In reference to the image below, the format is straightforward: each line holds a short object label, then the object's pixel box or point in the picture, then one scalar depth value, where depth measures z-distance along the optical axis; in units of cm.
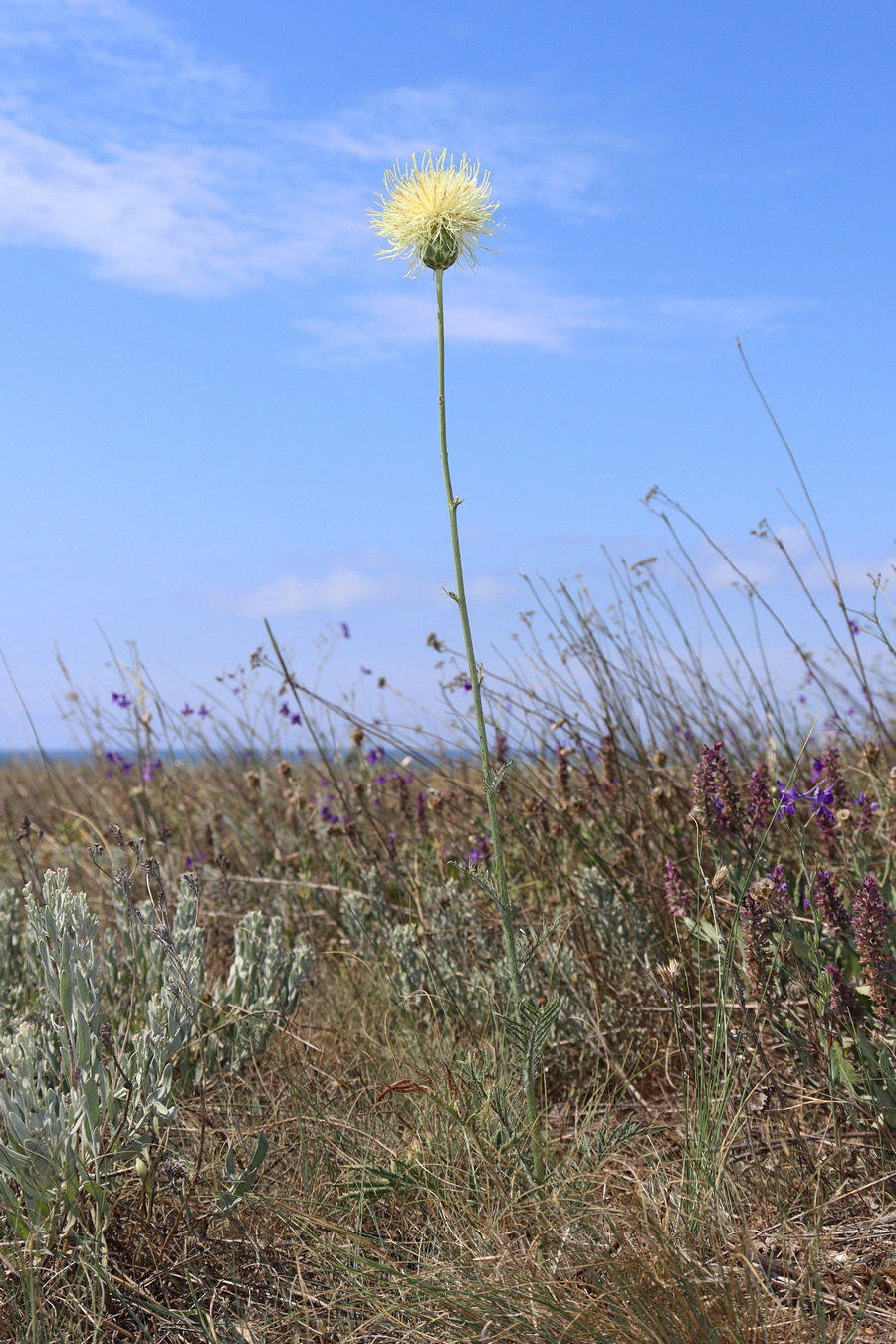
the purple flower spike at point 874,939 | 201
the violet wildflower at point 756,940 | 200
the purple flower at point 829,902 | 220
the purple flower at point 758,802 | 237
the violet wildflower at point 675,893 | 237
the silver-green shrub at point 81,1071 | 192
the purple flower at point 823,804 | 250
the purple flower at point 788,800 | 230
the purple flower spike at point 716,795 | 220
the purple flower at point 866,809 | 267
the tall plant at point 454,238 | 193
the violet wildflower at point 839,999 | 212
